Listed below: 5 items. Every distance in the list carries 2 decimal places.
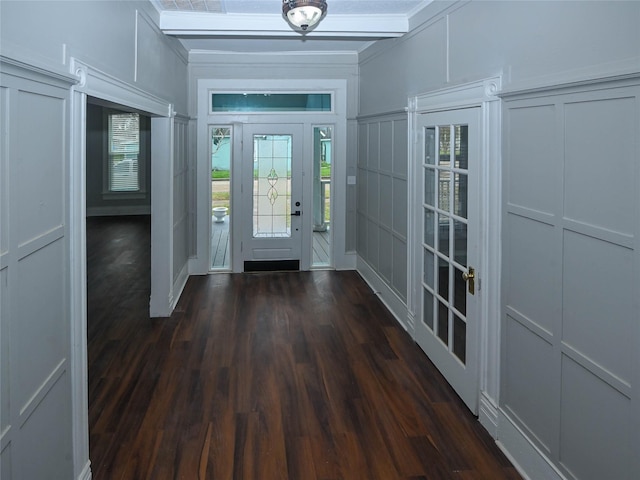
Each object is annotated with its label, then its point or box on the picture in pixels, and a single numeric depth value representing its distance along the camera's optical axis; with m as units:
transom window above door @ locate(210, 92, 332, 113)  7.30
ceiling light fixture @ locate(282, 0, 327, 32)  3.34
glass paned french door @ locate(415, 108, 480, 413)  3.48
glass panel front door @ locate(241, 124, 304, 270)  7.39
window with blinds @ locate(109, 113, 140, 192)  13.06
